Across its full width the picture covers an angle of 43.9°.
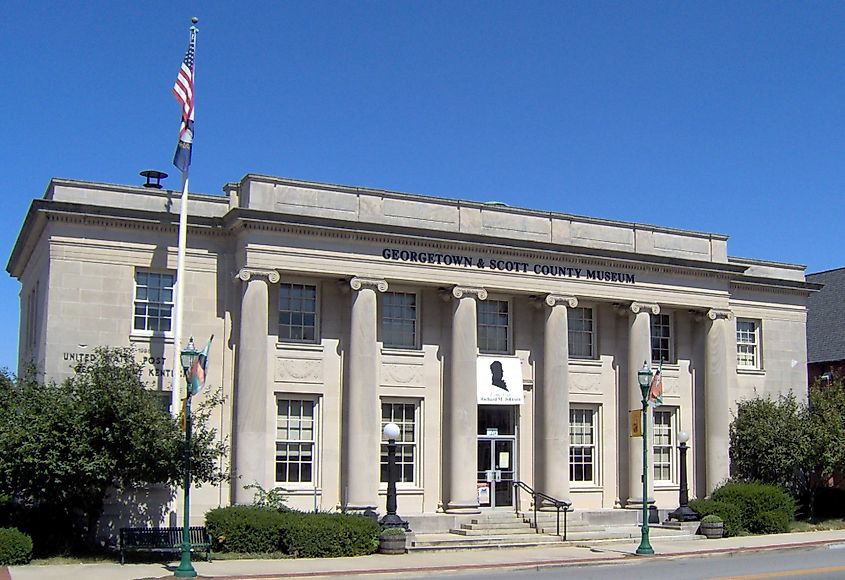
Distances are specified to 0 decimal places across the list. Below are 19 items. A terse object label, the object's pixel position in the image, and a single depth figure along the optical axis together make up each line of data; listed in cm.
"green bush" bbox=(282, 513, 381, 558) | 2572
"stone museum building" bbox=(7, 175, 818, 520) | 2869
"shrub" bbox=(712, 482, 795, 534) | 3328
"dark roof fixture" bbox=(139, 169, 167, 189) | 3170
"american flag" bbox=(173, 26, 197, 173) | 2772
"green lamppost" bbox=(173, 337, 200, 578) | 2183
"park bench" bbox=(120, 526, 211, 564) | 2458
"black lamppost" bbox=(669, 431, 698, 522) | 3291
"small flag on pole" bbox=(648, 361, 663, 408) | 2969
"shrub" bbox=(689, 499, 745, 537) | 3256
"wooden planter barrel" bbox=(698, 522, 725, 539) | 3197
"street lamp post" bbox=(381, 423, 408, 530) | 2758
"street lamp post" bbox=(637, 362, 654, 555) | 2758
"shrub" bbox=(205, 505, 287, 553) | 2580
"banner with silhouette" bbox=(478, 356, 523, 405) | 3256
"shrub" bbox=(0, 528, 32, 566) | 2302
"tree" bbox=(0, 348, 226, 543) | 2334
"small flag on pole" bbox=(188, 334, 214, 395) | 2288
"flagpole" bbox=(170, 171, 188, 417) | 2741
